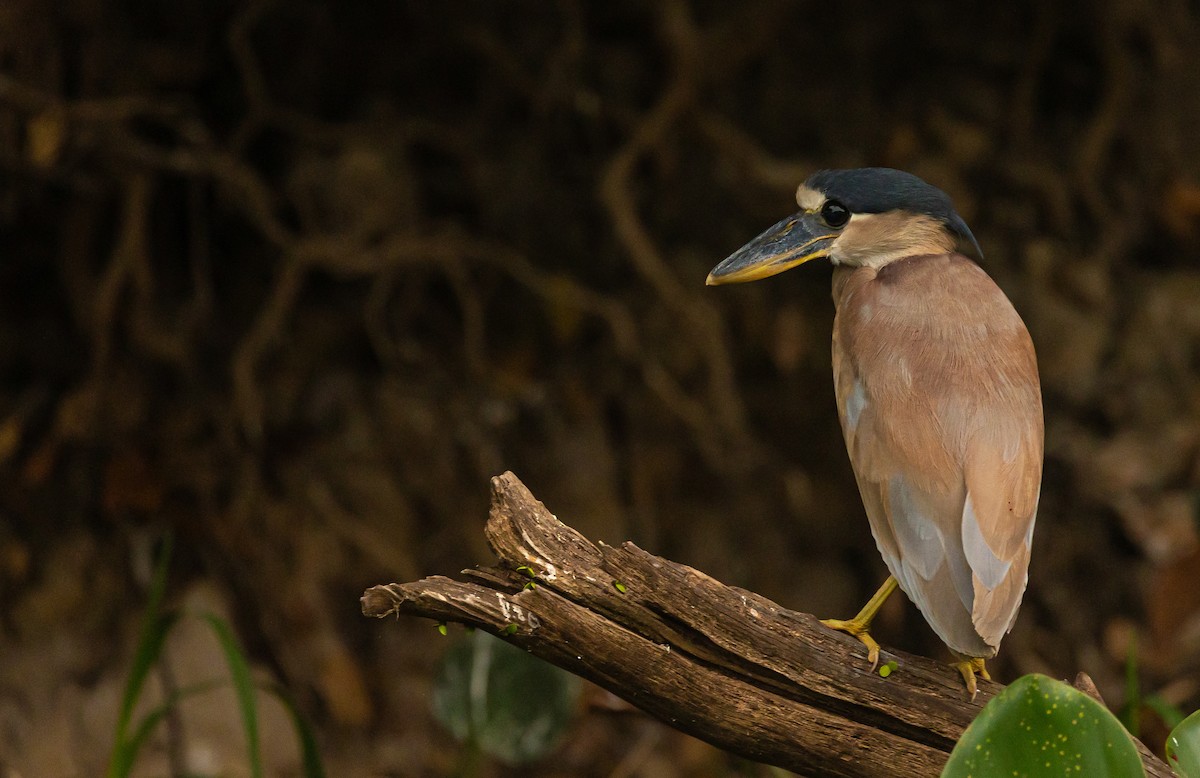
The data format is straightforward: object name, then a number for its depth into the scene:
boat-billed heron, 10.59
